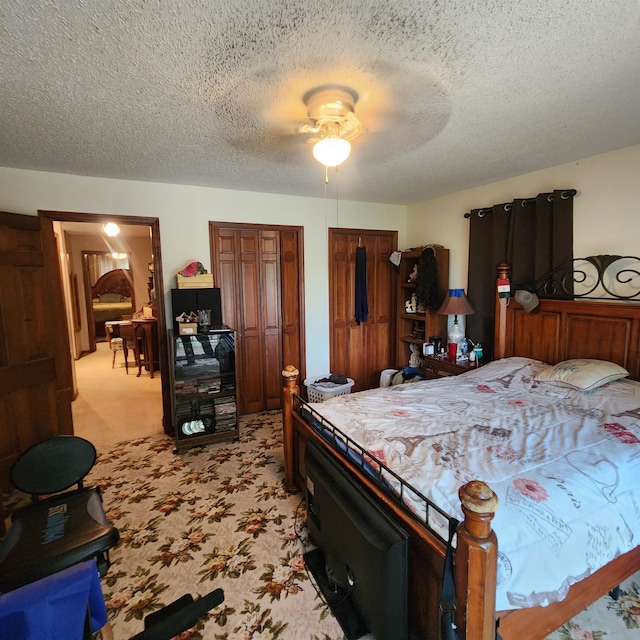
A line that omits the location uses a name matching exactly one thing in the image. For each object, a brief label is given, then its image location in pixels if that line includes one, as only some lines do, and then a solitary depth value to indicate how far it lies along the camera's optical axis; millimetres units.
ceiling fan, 1738
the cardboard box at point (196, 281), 3397
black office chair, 1516
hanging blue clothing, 4453
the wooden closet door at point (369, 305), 4434
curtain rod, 2882
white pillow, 2418
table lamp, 3609
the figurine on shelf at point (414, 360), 4445
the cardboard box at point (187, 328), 3221
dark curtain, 2965
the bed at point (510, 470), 1169
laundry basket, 3938
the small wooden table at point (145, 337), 5859
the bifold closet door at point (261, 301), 3898
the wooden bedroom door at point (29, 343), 2664
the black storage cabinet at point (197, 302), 3345
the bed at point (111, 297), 8984
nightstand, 3500
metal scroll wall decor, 2629
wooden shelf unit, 4105
